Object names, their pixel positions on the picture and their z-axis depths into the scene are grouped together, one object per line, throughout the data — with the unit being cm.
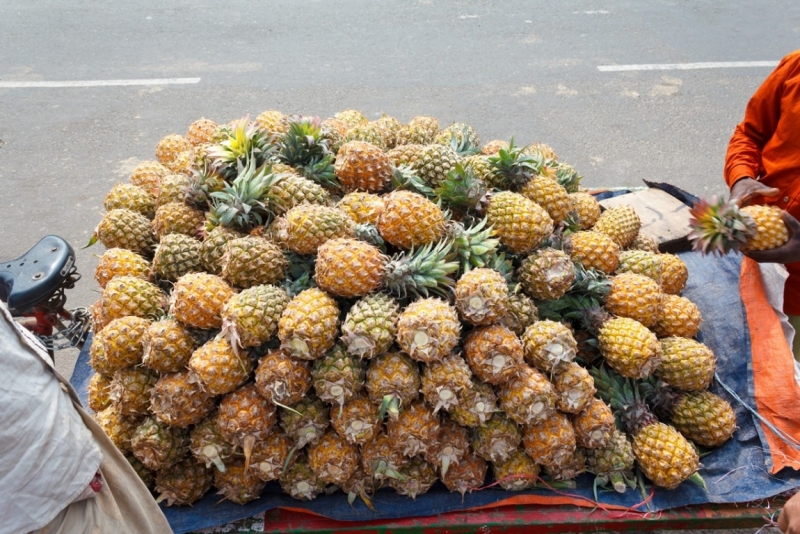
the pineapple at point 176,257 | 277
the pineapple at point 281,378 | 235
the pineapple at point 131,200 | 326
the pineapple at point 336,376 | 237
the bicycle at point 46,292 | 301
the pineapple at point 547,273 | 272
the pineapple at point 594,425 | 262
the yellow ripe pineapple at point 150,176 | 343
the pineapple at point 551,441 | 257
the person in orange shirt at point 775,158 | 292
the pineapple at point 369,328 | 236
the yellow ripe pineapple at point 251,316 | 236
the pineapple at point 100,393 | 275
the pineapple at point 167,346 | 240
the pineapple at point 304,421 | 247
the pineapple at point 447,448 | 257
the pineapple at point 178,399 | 239
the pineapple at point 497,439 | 257
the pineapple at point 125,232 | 304
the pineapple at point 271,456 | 250
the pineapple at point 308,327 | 232
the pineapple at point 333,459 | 249
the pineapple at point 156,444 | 249
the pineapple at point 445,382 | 239
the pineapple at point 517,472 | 266
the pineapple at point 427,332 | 234
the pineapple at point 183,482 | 258
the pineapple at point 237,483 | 257
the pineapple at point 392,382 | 239
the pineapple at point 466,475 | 265
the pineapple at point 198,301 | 245
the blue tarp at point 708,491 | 262
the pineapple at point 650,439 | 264
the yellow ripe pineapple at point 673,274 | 319
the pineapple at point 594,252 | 305
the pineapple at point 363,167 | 295
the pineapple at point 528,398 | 248
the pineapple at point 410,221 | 261
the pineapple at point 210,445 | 249
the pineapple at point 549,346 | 256
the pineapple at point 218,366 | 233
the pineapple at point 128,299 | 267
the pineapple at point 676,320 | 302
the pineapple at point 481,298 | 246
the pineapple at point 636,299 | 287
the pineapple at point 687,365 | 282
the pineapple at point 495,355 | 244
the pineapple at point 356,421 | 244
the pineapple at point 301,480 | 259
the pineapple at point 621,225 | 341
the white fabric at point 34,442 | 159
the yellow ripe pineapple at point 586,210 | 351
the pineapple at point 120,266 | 285
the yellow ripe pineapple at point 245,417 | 237
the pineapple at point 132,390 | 252
